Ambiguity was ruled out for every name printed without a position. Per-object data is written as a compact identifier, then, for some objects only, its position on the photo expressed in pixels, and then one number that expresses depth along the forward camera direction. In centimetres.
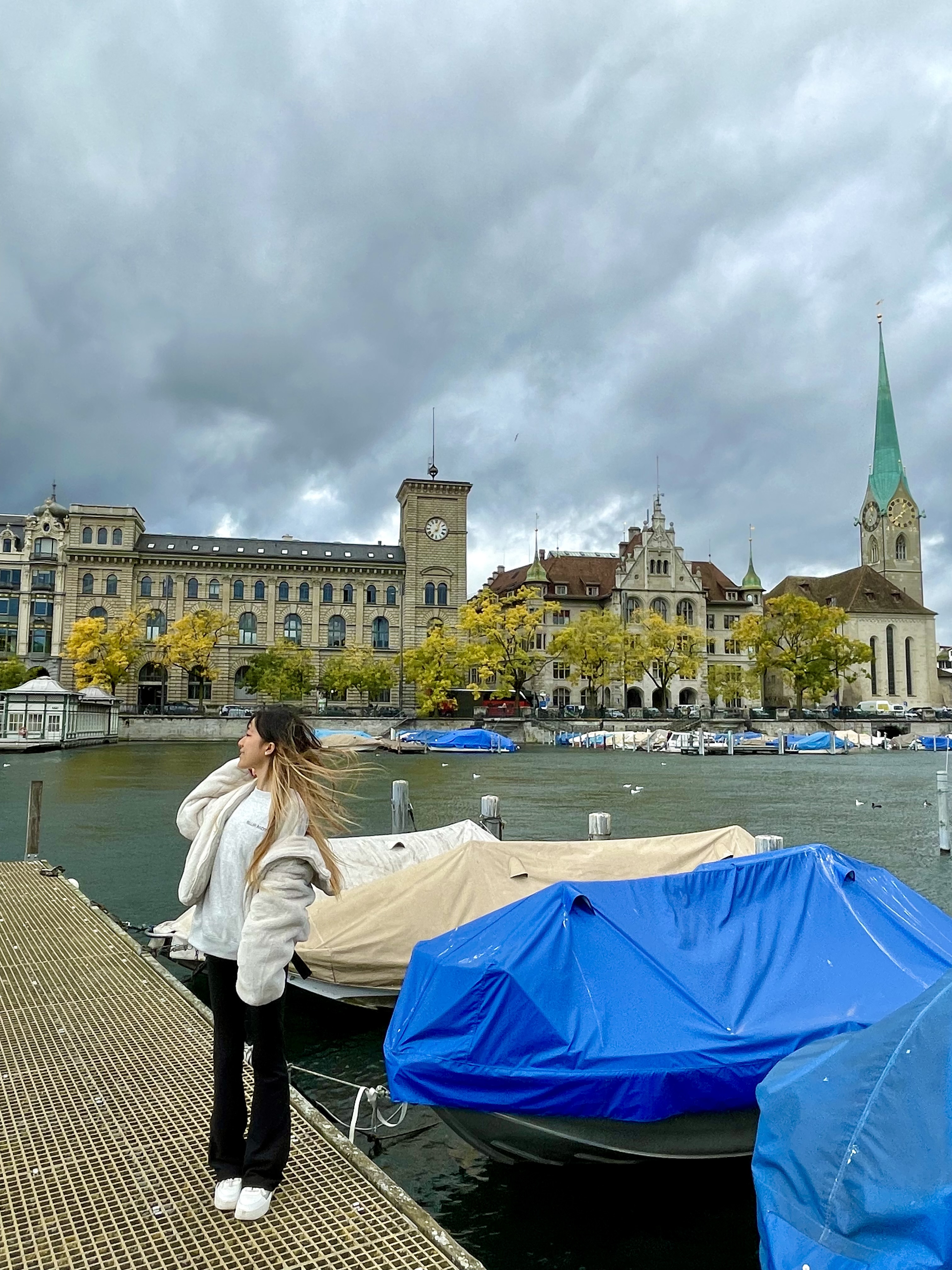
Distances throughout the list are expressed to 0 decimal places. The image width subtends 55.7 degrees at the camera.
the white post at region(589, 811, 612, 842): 1383
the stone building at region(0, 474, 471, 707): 8600
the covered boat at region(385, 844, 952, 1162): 569
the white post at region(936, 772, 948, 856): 2081
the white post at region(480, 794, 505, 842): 1554
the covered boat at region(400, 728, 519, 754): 6419
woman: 423
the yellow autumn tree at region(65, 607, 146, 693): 7456
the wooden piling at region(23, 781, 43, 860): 1573
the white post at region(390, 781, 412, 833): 1614
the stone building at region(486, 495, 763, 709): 9581
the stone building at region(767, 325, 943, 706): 10894
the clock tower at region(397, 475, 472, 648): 9150
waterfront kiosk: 5116
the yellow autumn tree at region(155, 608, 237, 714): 7706
